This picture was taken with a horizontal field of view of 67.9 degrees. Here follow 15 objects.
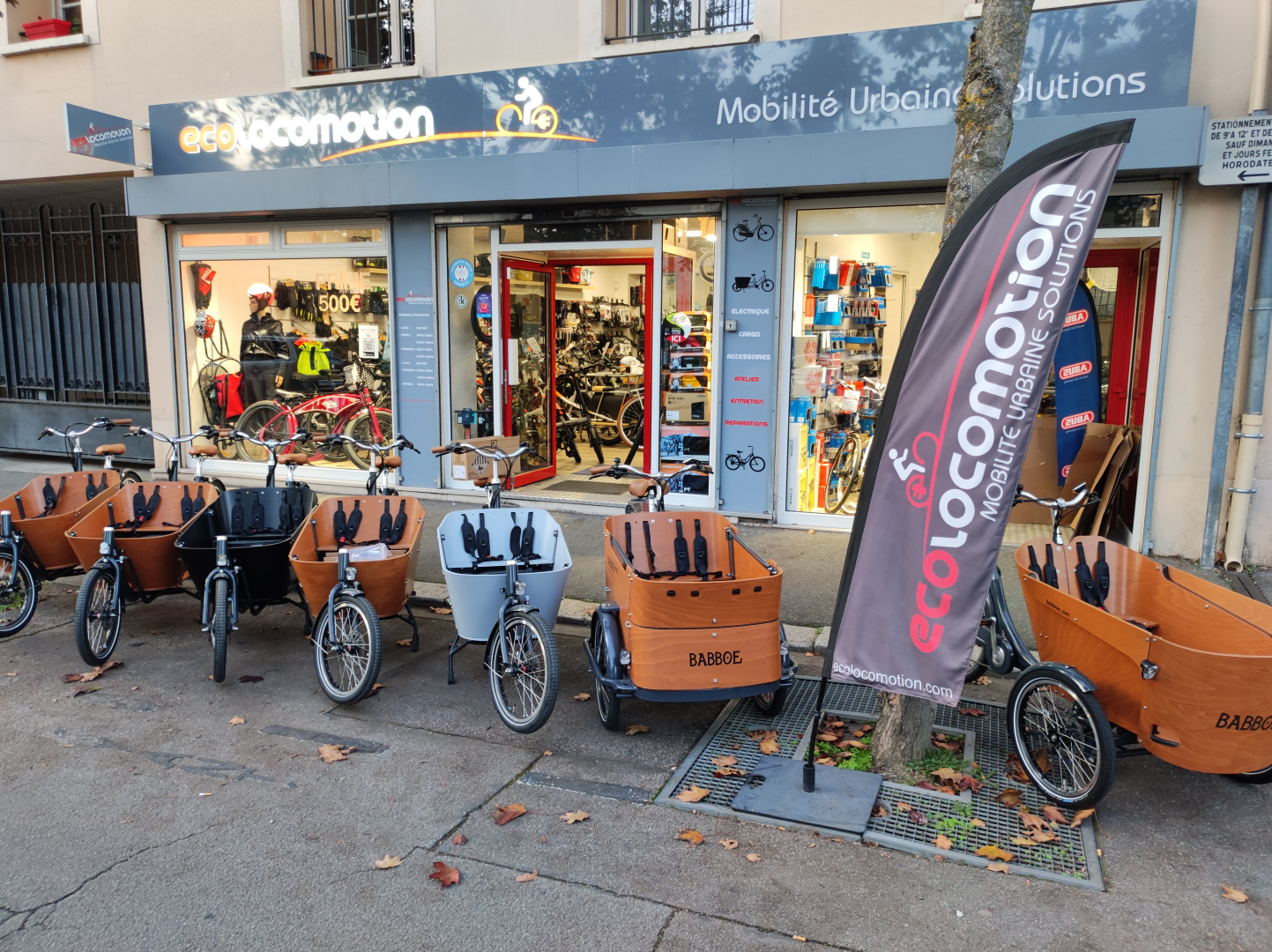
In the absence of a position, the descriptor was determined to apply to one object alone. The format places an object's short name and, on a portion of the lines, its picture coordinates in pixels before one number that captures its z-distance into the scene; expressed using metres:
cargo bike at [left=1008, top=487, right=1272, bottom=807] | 3.66
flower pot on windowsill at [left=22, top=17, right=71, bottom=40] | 11.20
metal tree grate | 3.71
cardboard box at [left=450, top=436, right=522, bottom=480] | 8.61
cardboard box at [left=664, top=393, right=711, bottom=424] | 9.31
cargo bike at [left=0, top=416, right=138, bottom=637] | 6.25
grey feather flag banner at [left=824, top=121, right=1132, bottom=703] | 3.43
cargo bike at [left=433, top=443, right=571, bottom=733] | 4.80
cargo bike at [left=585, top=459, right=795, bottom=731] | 4.50
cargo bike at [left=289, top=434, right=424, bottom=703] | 5.23
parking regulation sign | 6.96
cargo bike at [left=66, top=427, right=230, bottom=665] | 5.76
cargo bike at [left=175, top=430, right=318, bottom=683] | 5.61
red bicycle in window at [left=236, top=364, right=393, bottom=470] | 10.83
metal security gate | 12.88
